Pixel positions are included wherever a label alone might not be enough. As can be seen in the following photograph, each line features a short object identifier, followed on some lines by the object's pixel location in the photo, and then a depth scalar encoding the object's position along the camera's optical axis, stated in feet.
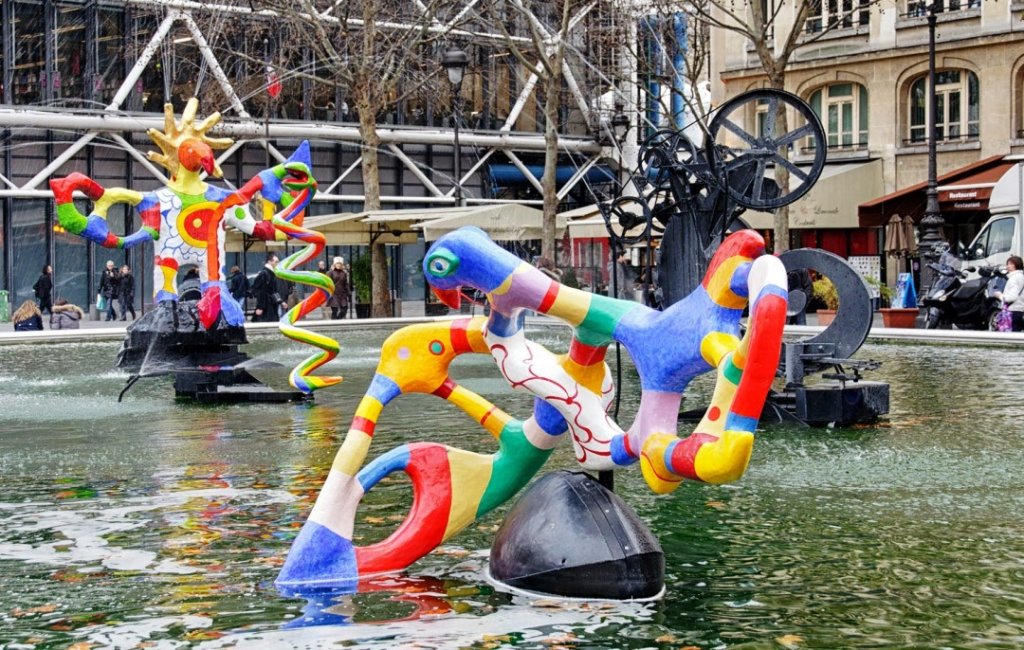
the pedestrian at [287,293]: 125.90
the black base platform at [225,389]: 54.95
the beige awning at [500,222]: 114.01
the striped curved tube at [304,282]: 53.67
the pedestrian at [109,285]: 132.67
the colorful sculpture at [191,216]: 58.70
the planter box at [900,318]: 92.32
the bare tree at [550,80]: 111.55
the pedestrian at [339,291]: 119.96
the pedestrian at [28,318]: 95.20
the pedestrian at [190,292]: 67.36
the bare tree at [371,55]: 116.98
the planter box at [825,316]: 97.55
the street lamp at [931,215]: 105.99
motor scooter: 88.17
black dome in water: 22.57
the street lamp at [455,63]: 103.35
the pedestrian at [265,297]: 115.34
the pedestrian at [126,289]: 132.26
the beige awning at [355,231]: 121.08
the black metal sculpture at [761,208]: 44.27
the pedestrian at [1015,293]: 82.48
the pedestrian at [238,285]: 122.02
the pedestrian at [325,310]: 126.56
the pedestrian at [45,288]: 130.41
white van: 100.01
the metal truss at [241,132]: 139.64
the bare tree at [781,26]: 110.83
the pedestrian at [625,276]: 105.60
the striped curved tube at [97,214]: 57.82
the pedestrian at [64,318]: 102.06
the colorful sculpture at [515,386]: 22.11
